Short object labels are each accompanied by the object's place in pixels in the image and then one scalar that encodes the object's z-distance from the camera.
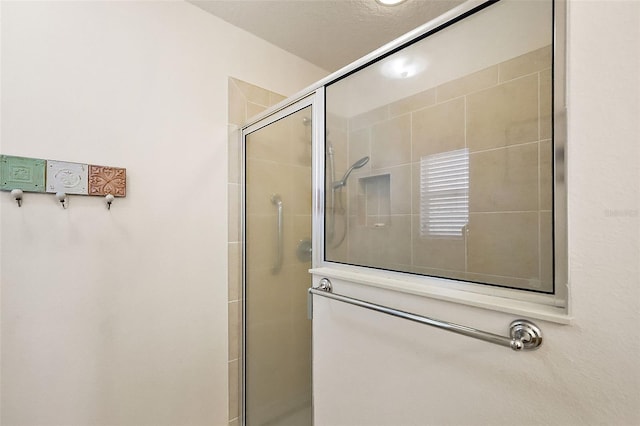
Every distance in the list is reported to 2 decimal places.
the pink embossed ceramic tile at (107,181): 1.13
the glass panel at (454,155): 0.66
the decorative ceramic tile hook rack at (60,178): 0.98
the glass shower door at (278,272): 1.29
